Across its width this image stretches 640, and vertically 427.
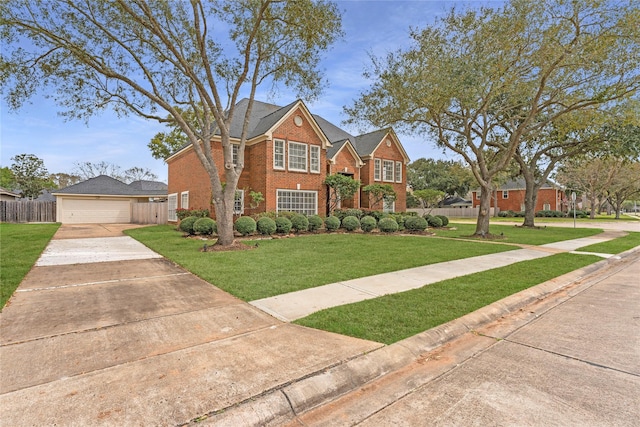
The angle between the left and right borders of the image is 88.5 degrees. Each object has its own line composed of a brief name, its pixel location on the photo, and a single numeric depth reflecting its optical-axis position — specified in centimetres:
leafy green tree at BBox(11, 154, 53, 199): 4147
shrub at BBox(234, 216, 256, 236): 1431
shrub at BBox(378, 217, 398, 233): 1733
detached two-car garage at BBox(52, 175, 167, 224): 2695
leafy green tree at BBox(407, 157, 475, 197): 5297
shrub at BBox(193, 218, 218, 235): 1445
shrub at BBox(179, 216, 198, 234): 1513
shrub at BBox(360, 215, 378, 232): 1755
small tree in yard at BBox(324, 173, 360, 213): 2000
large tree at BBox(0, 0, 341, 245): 993
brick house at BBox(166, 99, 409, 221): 1855
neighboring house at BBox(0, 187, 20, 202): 3038
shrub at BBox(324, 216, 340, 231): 1708
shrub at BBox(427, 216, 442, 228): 2089
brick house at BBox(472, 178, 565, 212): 5106
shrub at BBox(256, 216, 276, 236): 1485
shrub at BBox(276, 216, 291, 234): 1544
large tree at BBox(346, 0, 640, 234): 1209
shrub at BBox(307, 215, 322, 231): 1691
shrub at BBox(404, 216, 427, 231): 1816
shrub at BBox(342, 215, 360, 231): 1738
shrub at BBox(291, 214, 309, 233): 1623
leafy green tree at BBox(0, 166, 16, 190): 4550
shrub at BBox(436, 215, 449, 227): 2133
